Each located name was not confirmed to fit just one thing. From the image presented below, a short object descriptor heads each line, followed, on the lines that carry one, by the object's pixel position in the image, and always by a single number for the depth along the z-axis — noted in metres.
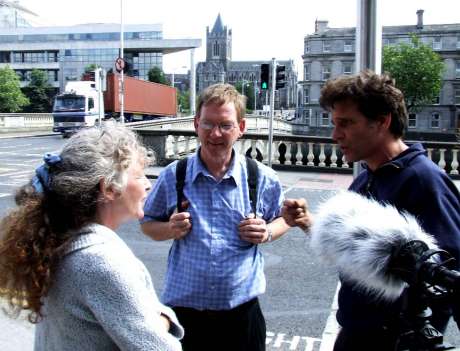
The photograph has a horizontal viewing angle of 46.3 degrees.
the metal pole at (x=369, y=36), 2.79
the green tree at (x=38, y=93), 84.50
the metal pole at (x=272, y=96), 14.53
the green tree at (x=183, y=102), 109.34
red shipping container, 38.38
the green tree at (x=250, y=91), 126.93
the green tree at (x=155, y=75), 95.00
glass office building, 97.06
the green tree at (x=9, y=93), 66.12
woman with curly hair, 1.49
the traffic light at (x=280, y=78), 16.67
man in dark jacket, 1.92
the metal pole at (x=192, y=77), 61.19
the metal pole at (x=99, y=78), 27.96
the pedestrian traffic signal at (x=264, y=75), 16.38
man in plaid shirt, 2.50
